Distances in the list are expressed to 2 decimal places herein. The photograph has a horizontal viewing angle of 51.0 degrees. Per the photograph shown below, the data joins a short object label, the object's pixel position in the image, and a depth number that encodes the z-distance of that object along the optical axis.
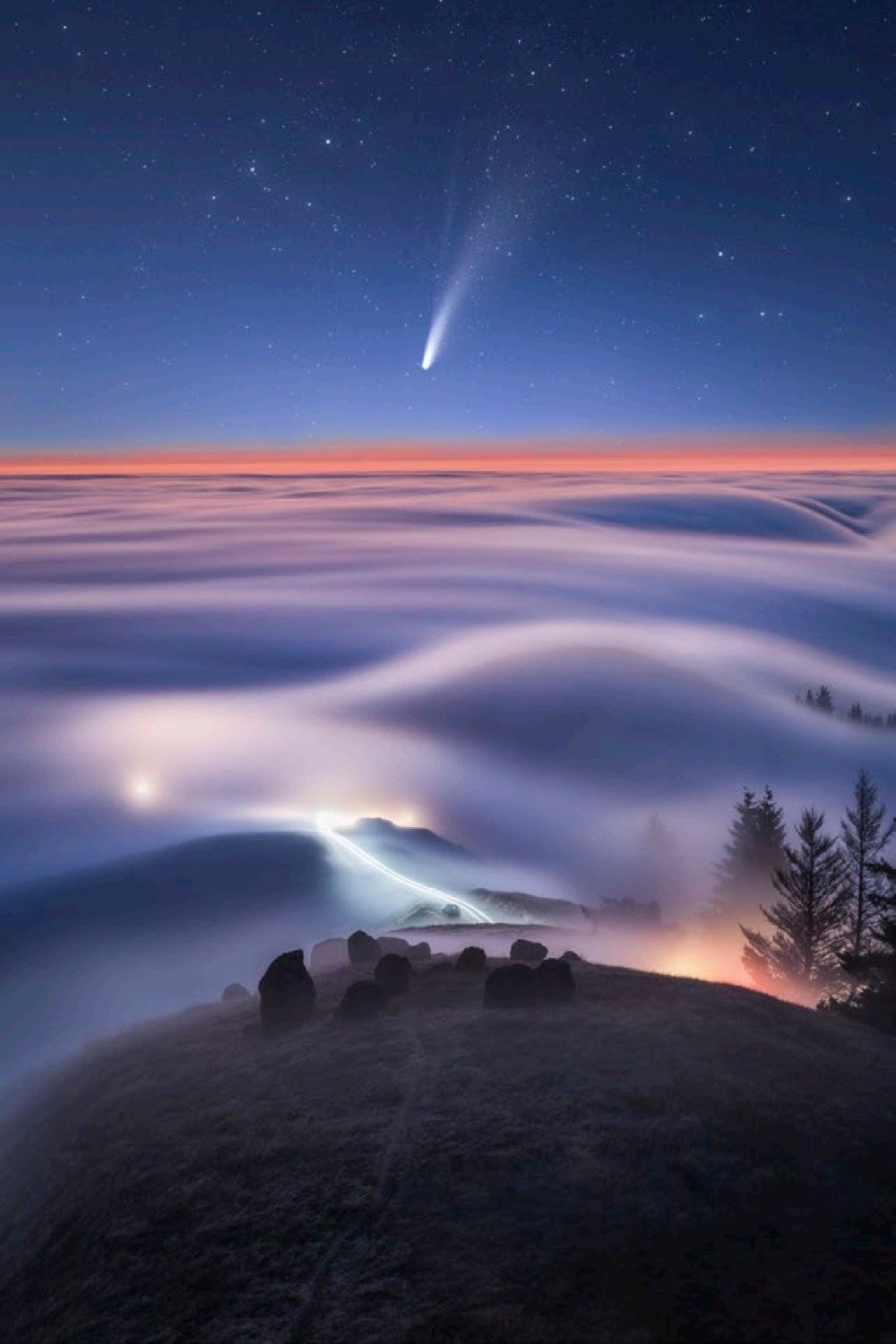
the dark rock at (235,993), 34.94
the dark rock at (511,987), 23.69
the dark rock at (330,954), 38.03
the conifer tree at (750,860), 52.59
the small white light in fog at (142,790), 94.14
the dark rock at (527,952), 31.38
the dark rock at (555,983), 23.92
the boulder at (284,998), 25.28
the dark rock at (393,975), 25.78
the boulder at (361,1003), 24.44
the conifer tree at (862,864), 36.16
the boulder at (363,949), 33.56
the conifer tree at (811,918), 37.03
